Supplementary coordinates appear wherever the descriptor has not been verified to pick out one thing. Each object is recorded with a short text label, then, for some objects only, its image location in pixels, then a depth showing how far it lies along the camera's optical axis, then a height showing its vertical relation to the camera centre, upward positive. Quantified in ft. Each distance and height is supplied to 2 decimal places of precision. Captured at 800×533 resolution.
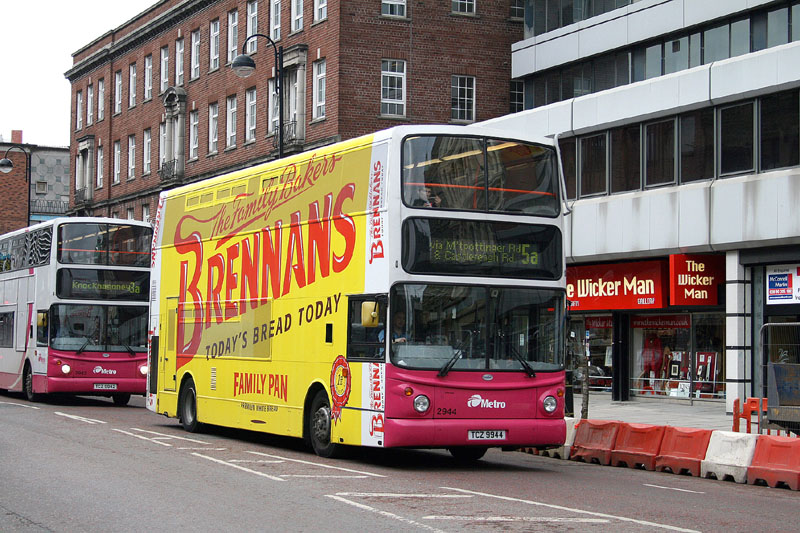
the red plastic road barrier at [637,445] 55.65 -5.34
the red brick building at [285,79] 133.59 +30.68
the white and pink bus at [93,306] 91.30 +1.42
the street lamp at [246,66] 89.29 +19.35
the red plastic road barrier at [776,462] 48.14 -5.25
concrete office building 82.94 +10.73
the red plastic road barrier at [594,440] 58.29 -5.40
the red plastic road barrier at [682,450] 53.26 -5.29
